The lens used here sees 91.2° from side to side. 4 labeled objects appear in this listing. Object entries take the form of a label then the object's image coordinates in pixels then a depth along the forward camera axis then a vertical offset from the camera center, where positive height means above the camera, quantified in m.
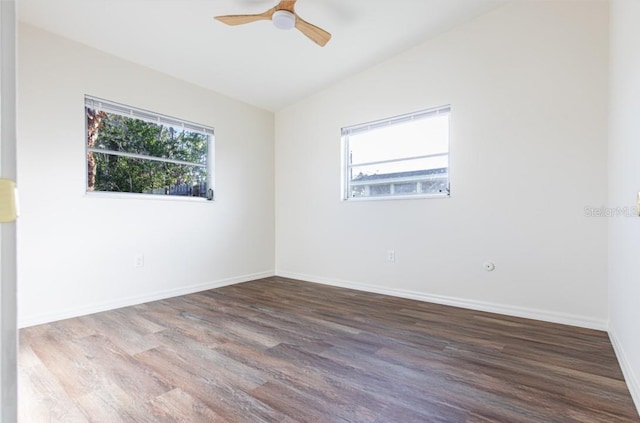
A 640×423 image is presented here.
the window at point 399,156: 3.20 +0.59
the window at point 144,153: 2.95 +0.60
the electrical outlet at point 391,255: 3.41 -0.51
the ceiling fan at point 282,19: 2.28 +1.44
